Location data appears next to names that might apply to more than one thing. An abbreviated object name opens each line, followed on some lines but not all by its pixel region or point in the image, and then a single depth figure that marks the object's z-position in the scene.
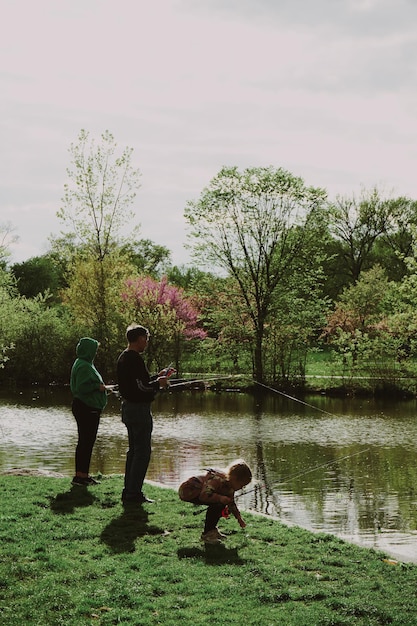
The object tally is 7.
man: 8.74
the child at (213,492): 7.32
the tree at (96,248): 38.31
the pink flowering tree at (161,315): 36.25
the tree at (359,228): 56.84
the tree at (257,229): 37.53
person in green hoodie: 9.77
